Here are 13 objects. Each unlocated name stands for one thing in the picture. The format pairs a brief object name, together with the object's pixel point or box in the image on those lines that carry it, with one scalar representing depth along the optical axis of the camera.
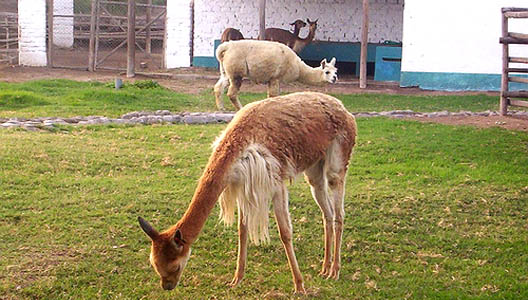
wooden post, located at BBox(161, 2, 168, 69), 20.12
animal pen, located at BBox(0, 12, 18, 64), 19.94
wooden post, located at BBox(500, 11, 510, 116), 12.16
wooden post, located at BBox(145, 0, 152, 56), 22.91
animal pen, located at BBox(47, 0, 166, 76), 19.17
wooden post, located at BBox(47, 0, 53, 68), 19.25
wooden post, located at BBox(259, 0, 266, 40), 17.59
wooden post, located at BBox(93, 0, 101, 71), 19.14
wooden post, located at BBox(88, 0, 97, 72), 19.11
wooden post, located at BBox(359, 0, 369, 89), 17.23
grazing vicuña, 4.38
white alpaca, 12.88
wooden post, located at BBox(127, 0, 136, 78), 17.84
